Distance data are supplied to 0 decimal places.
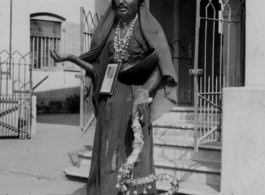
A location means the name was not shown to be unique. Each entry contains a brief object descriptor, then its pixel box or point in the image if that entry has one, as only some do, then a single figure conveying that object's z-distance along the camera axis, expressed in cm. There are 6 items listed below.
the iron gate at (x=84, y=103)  688
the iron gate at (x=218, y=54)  554
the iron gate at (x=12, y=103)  1046
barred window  1577
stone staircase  530
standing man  337
